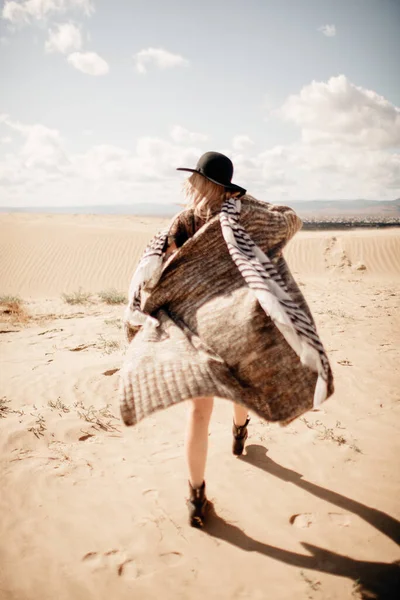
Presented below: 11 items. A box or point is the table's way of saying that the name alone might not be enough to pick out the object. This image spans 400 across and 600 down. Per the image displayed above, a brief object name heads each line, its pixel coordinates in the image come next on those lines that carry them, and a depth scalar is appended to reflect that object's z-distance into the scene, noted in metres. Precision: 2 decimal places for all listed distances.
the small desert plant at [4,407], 2.94
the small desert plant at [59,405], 3.03
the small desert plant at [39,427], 2.65
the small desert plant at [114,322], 5.98
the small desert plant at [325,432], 2.57
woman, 1.41
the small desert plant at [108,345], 4.66
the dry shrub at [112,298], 8.89
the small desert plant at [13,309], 7.02
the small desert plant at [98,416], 2.83
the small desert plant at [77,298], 9.09
